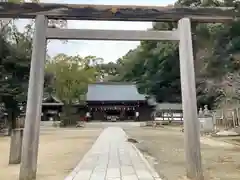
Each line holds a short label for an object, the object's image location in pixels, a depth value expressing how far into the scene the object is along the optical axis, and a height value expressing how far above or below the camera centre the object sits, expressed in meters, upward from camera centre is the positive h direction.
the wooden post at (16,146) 5.29 -0.92
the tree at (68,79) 21.92 +3.87
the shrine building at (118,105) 29.53 +1.09
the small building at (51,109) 29.49 +0.56
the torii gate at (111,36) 3.89 +1.69
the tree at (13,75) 13.29 +2.65
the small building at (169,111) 25.57 +0.08
